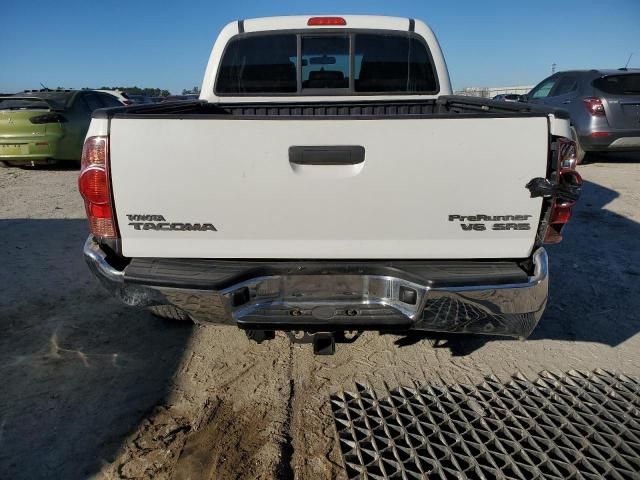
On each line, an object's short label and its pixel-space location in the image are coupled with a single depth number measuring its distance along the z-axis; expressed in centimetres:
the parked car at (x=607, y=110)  816
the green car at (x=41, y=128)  845
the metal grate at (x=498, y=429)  205
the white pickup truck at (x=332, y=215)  198
